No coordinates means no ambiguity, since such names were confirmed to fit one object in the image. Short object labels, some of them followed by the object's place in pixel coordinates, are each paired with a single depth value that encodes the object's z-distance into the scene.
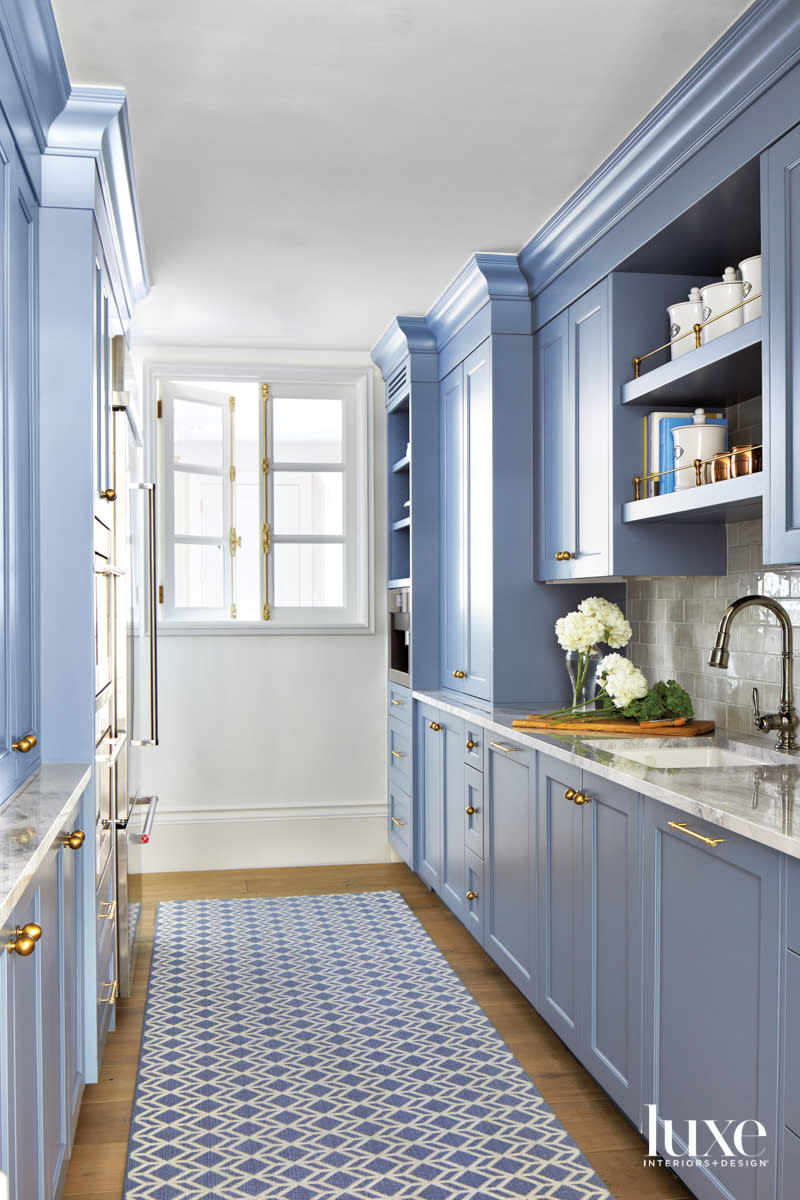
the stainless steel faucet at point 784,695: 2.51
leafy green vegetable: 3.06
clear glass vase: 3.39
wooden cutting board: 2.96
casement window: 5.10
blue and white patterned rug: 2.30
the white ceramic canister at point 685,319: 2.77
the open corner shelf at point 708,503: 2.32
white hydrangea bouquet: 3.11
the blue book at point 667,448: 2.89
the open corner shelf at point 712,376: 2.39
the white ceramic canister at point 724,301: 2.56
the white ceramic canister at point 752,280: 2.45
